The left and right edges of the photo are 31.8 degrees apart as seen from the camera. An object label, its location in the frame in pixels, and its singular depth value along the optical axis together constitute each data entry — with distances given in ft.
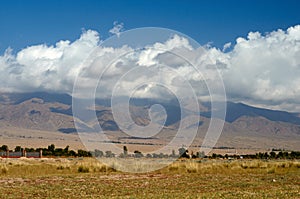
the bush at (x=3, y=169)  126.86
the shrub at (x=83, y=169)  134.00
